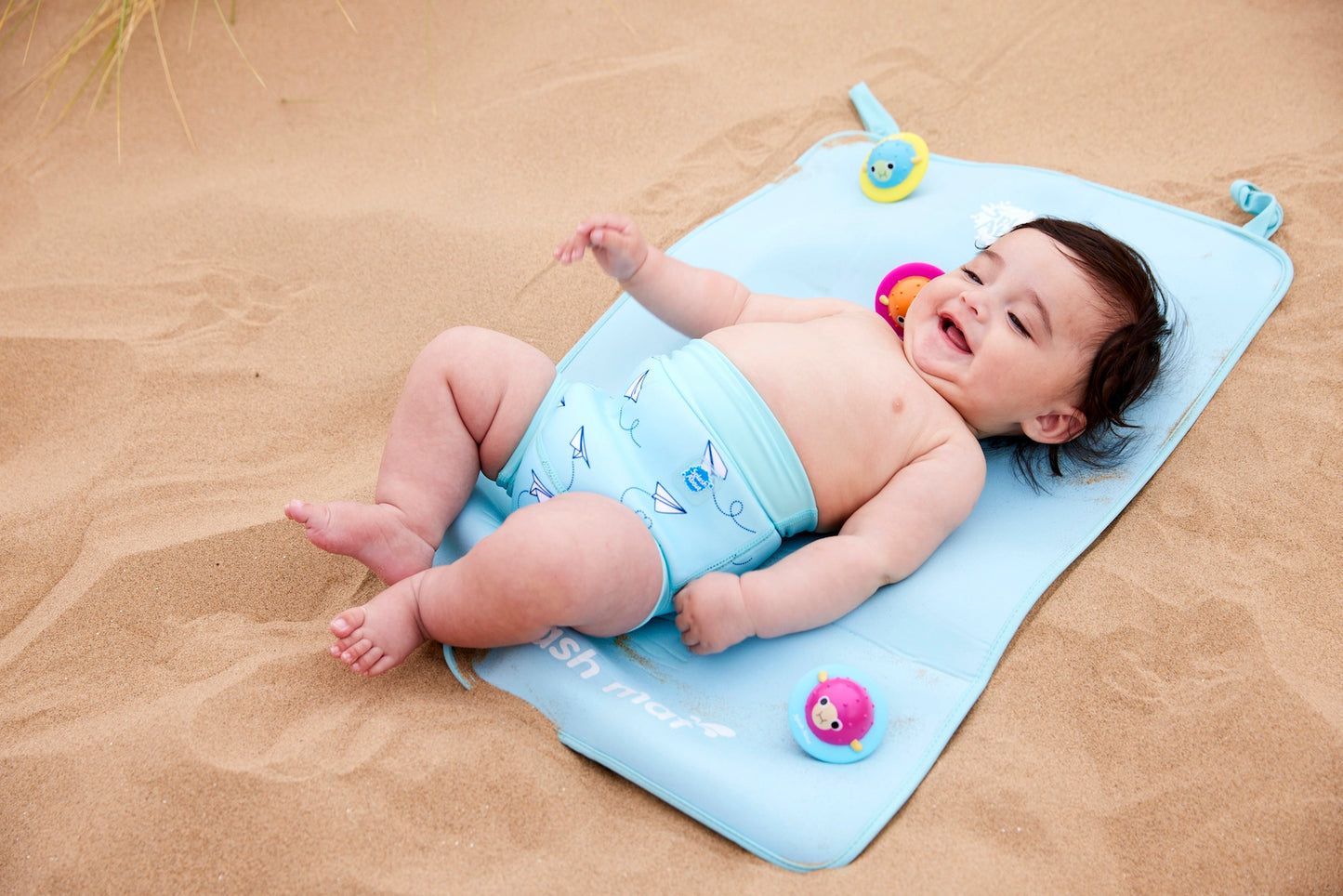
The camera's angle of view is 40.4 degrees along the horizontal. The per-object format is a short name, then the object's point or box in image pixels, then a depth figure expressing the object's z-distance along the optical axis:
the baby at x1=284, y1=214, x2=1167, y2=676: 1.18
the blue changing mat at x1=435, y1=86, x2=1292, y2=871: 1.13
